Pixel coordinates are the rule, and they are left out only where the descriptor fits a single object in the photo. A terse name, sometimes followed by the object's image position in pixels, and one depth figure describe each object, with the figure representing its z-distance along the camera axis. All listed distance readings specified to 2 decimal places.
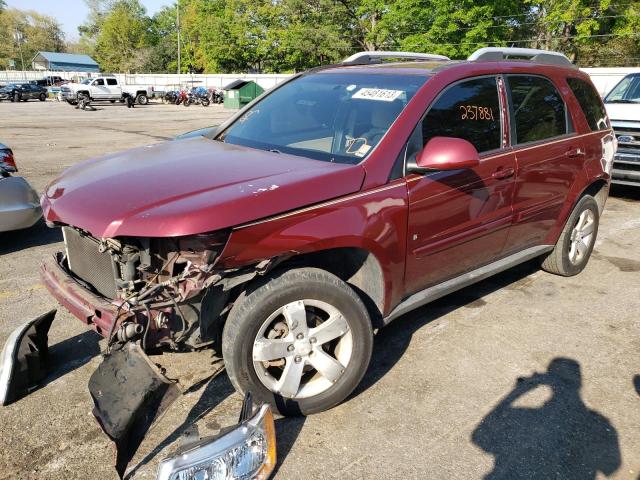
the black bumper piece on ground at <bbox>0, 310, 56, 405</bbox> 2.90
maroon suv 2.48
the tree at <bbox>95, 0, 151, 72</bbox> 85.25
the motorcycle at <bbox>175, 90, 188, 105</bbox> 39.47
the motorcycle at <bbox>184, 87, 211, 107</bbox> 39.69
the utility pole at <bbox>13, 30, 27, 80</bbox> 99.15
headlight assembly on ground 2.10
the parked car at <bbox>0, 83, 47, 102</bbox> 39.75
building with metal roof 76.12
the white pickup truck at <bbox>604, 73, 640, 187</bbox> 8.02
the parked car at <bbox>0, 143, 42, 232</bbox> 5.04
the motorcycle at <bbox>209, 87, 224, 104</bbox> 41.09
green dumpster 36.78
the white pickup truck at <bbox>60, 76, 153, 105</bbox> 33.69
